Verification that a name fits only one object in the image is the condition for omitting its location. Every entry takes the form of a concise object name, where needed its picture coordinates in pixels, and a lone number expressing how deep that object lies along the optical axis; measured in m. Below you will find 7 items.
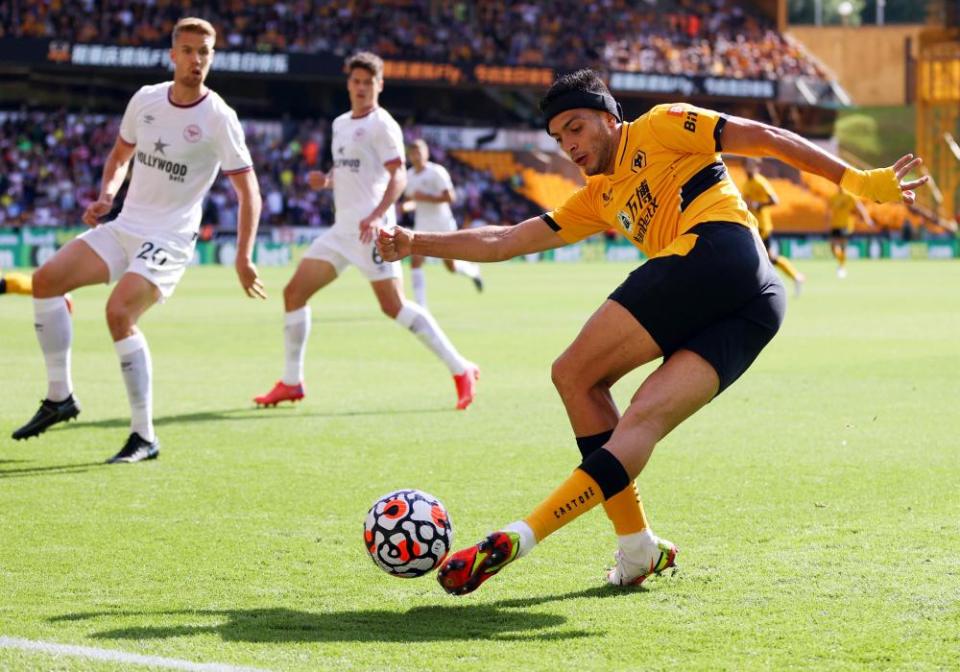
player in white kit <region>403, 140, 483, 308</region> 20.30
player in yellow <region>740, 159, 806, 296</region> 25.17
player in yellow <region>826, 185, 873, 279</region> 33.84
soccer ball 5.20
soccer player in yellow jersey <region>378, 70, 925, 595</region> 5.13
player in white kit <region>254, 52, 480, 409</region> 10.96
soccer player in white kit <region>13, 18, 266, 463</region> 8.32
